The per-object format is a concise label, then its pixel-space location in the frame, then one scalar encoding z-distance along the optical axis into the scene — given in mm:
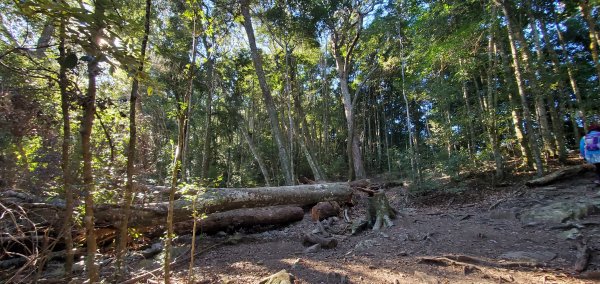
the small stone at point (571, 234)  4626
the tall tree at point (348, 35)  13086
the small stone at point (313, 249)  5014
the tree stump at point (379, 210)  6402
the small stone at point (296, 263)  4018
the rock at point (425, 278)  3383
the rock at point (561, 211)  5496
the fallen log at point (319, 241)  5211
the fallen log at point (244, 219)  6031
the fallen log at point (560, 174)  7738
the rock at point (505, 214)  6234
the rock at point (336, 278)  3506
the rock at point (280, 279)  3129
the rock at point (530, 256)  3853
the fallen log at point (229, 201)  4672
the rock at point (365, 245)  4982
